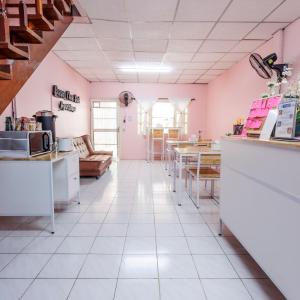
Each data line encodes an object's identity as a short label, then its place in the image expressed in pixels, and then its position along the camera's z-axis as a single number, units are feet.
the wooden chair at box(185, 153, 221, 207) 10.41
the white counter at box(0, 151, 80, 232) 7.74
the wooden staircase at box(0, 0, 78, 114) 5.61
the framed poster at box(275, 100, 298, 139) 4.74
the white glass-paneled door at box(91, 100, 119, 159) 24.77
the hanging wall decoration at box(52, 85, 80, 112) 14.83
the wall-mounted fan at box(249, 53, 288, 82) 10.13
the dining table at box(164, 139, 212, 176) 15.97
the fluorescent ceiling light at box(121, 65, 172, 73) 17.94
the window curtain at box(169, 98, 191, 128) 24.56
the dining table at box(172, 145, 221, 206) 10.62
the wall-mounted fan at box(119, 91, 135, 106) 24.27
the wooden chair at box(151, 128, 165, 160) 24.04
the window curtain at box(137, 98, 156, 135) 24.53
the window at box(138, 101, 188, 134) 25.22
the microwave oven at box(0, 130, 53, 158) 7.75
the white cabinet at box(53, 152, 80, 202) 9.34
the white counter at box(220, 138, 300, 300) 4.00
